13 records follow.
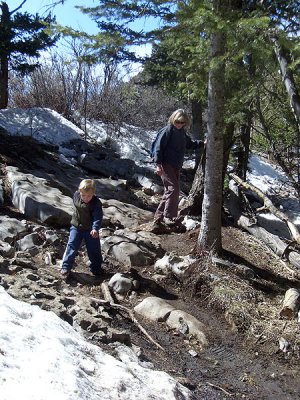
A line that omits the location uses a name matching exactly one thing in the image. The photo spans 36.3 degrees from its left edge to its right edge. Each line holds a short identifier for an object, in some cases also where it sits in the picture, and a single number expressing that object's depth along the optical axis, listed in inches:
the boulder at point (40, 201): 298.9
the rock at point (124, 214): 327.3
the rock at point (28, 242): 250.3
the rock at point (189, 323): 189.7
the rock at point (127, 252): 254.5
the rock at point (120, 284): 219.0
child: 225.0
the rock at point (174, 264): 240.8
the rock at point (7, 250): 224.1
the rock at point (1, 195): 314.5
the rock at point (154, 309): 200.2
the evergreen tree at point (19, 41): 572.7
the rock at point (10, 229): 254.1
